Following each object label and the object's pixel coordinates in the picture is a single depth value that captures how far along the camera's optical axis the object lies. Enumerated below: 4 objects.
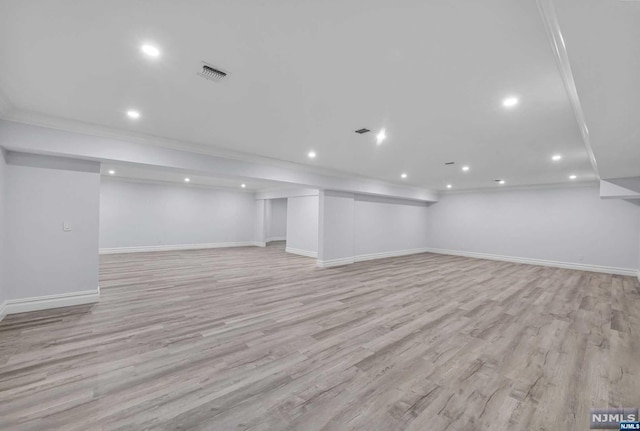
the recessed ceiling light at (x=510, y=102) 2.64
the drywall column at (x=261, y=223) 11.41
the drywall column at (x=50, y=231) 3.44
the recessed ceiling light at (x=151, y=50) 1.94
